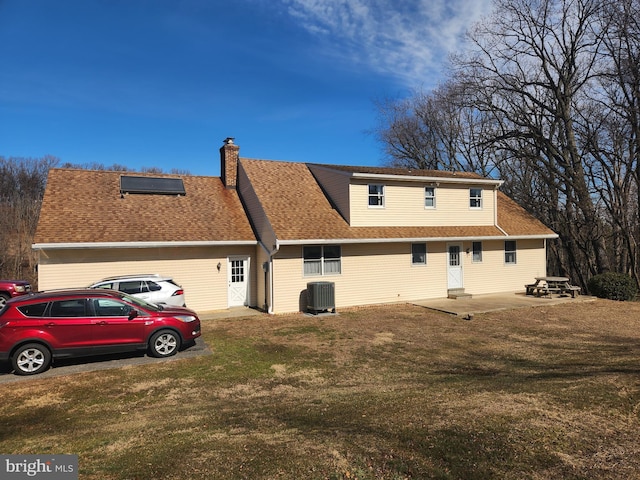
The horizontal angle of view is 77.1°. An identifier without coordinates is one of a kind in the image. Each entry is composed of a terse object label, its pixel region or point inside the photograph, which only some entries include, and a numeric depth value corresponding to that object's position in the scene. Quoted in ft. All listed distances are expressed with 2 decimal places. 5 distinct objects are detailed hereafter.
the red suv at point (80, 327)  27.07
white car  40.14
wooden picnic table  62.03
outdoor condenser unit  49.49
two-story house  47.96
